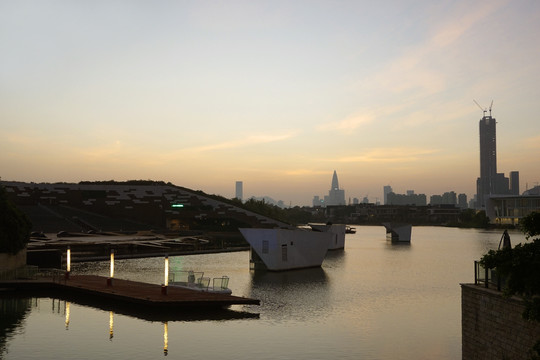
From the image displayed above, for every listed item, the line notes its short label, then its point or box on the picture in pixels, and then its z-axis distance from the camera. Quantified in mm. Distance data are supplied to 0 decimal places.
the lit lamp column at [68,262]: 49244
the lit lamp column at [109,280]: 45644
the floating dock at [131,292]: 38750
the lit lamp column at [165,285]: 40844
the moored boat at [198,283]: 43312
